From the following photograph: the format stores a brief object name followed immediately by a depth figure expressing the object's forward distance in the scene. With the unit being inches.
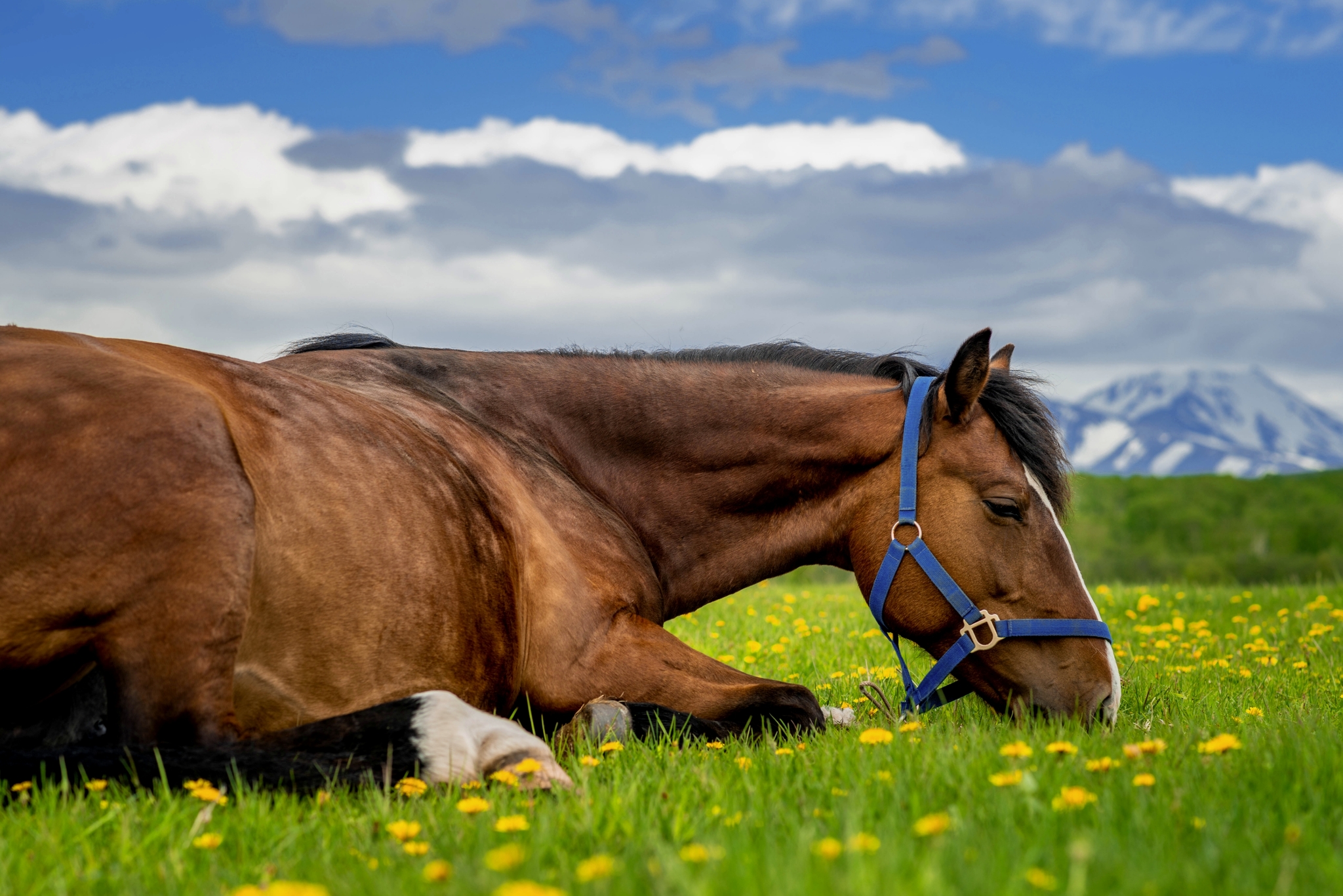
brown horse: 115.7
